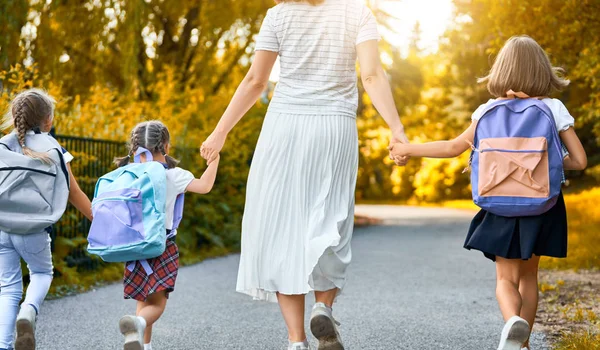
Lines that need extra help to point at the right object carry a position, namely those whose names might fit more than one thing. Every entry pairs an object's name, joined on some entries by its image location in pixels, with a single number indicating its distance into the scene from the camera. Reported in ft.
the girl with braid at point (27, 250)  12.77
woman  12.58
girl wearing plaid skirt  13.48
